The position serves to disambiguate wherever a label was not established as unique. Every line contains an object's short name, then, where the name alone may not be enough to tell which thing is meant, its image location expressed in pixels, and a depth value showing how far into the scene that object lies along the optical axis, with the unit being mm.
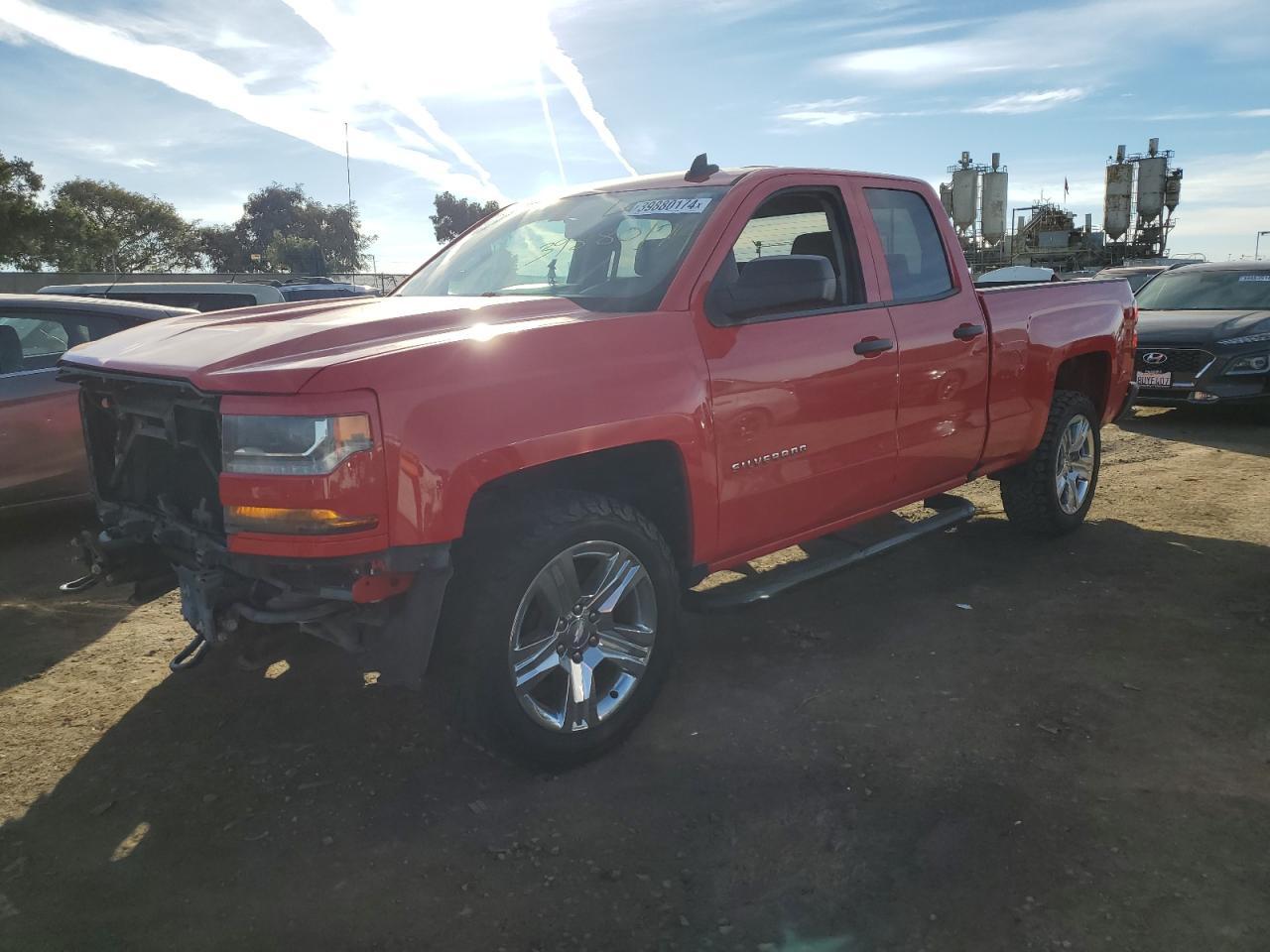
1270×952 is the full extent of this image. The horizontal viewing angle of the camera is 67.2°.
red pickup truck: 2691
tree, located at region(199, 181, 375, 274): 67875
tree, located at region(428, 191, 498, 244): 72312
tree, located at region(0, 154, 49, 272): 33125
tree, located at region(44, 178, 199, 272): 41688
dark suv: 9523
